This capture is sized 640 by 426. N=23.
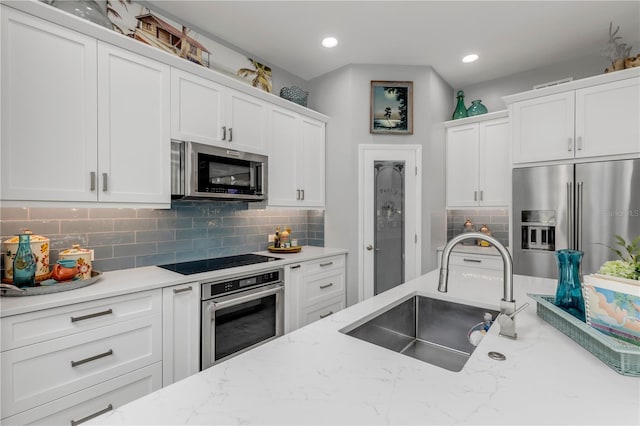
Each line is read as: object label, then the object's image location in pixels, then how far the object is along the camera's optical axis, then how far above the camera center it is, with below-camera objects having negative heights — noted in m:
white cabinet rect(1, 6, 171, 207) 1.45 +0.52
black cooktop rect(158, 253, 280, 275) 2.10 -0.40
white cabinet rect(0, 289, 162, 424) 1.28 -0.70
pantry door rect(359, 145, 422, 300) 3.23 -0.03
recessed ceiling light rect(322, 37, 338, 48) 2.76 +1.60
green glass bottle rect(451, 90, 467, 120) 3.54 +1.23
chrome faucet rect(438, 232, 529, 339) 1.02 -0.24
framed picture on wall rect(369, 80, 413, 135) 3.26 +1.15
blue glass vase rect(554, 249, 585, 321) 1.10 -0.27
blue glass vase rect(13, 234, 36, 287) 1.48 -0.27
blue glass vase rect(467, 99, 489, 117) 3.43 +1.20
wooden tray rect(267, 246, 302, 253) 2.98 -0.38
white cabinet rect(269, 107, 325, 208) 2.84 +0.54
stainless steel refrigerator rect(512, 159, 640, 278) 2.30 +0.01
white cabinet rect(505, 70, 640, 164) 2.32 +0.78
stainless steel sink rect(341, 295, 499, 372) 1.29 -0.55
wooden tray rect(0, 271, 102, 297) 1.38 -0.37
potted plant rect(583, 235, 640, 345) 0.82 -0.25
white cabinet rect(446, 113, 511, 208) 3.19 +0.55
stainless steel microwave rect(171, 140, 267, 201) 2.12 +0.30
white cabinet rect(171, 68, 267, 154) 2.11 +0.76
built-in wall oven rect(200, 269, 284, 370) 1.94 -0.74
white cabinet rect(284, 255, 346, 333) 2.54 -0.73
